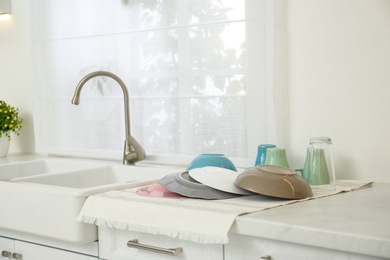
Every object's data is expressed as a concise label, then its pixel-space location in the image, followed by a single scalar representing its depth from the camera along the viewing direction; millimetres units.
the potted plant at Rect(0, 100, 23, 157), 3664
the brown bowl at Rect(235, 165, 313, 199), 2498
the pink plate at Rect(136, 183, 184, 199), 2598
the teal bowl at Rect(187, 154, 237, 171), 2800
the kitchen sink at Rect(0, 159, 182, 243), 2636
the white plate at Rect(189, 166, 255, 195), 2572
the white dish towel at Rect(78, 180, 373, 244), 2362
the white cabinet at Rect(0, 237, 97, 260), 2711
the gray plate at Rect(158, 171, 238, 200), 2552
